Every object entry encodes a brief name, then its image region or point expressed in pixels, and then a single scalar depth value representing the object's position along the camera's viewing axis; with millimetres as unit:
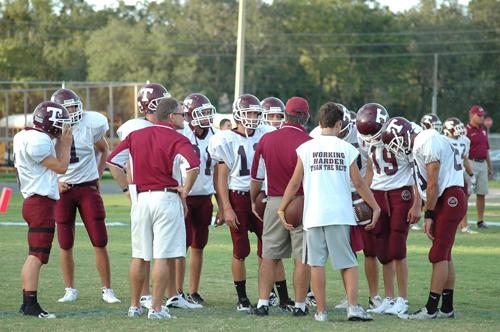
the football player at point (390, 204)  19234
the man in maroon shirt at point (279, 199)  18437
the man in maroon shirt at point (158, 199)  17766
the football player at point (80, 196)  20641
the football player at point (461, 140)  30734
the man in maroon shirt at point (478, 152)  37094
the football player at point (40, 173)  18375
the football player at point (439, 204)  18328
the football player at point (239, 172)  19922
